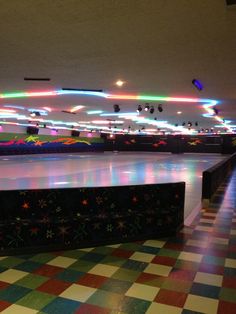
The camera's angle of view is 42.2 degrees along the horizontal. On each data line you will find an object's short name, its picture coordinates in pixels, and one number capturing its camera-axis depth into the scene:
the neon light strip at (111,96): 9.20
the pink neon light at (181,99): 10.10
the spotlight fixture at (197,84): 7.21
